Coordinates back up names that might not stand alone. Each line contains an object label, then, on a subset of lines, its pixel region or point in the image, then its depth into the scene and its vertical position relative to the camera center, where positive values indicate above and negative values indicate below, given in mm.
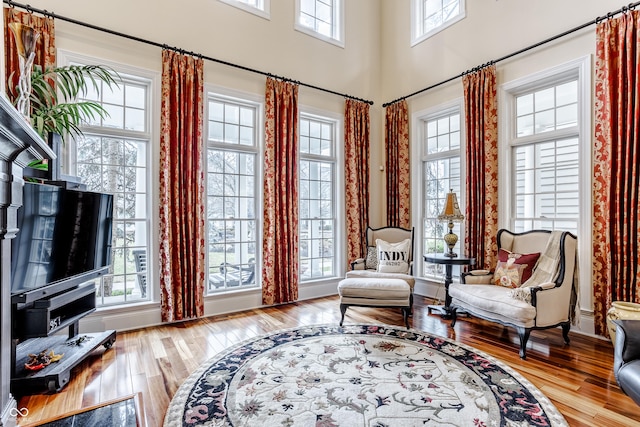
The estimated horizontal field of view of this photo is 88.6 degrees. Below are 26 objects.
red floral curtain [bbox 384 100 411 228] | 5191 +778
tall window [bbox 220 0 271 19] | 4316 +2780
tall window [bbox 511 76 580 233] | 3574 +638
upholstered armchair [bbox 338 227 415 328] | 3529 -761
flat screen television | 2156 -185
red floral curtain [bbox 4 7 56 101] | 2949 +1564
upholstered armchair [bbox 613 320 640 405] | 1651 -772
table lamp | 4012 -31
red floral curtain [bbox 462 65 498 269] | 4055 +598
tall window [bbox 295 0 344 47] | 4941 +3046
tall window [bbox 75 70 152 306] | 3531 +449
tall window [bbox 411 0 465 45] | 4602 +2932
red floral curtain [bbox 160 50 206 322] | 3684 +258
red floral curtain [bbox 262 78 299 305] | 4453 +244
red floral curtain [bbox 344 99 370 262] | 5227 +611
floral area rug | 1959 -1223
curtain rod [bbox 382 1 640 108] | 3059 +1875
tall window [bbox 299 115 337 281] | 5051 +231
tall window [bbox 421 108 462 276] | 4738 +633
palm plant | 2736 +1006
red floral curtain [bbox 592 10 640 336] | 2986 +444
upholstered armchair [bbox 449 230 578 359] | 2881 -732
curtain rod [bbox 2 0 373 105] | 3067 +1893
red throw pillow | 3396 -507
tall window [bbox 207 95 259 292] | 4254 +257
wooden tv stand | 2217 -906
